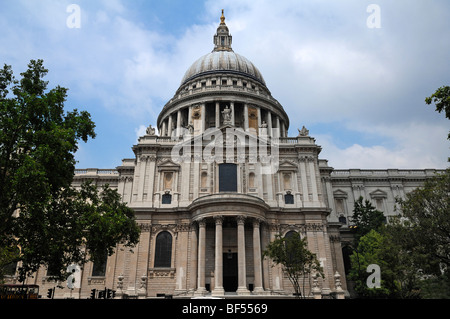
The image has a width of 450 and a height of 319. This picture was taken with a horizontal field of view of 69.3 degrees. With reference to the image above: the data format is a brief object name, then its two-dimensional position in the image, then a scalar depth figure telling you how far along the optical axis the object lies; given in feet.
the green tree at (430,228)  75.20
